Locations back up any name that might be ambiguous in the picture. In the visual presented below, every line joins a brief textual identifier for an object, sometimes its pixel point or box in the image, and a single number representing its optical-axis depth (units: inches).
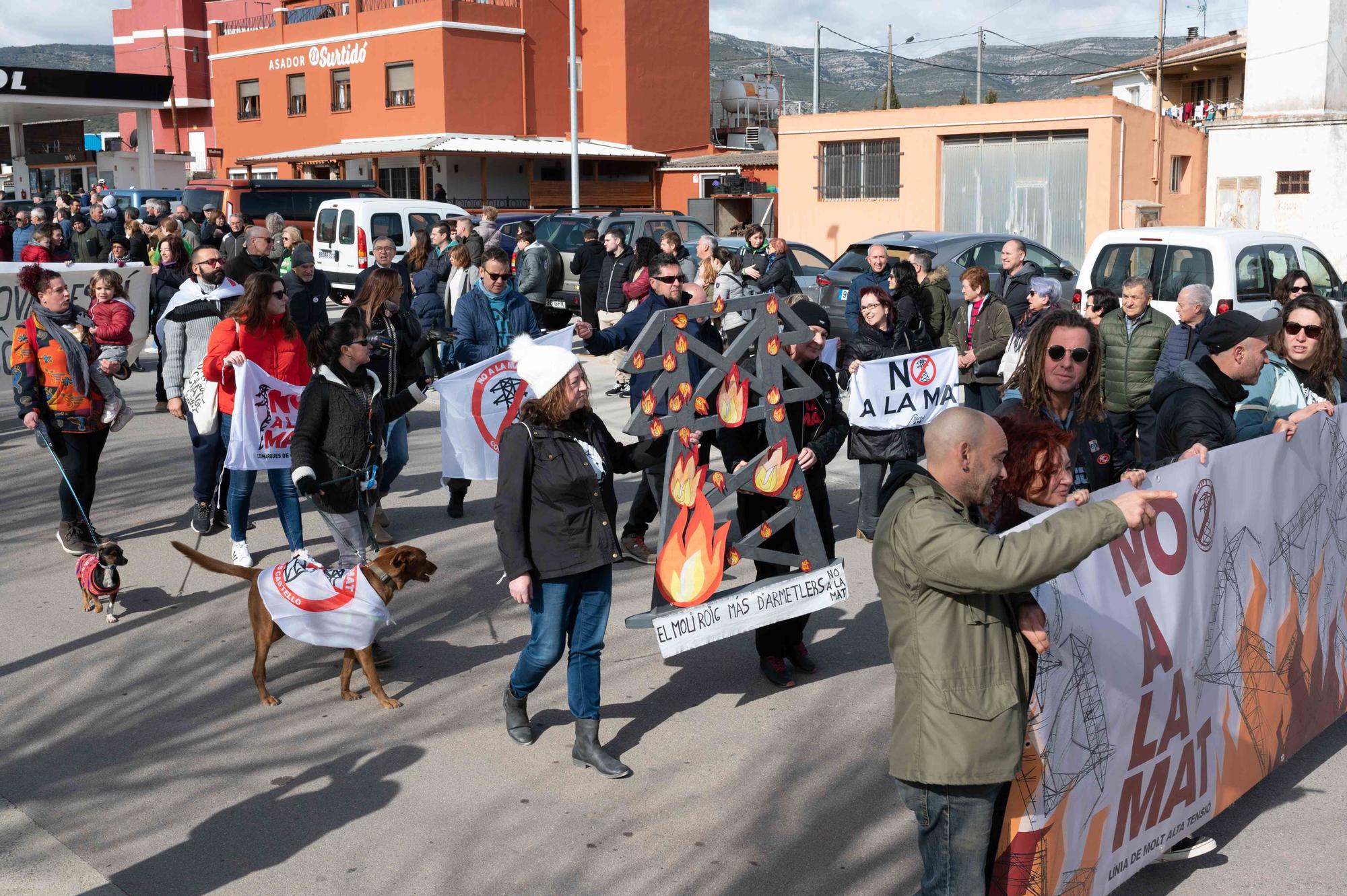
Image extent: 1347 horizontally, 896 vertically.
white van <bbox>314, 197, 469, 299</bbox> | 892.6
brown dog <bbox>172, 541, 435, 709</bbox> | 233.9
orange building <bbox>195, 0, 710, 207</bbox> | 1723.7
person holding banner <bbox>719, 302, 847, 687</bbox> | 243.6
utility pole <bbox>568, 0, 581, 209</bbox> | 1259.8
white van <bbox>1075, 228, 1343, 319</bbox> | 480.1
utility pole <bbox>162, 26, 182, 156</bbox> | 2201.0
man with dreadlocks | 186.5
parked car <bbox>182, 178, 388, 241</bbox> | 1106.7
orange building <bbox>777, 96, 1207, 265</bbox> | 1125.1
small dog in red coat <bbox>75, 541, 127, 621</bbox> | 273.1
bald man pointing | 129.8
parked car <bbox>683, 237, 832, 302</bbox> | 670.5
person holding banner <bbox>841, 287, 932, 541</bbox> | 339.0
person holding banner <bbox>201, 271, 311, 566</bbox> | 303.7
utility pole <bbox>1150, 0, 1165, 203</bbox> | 1154.7
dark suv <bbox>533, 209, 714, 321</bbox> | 762.8
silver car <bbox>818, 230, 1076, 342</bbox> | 634.8
